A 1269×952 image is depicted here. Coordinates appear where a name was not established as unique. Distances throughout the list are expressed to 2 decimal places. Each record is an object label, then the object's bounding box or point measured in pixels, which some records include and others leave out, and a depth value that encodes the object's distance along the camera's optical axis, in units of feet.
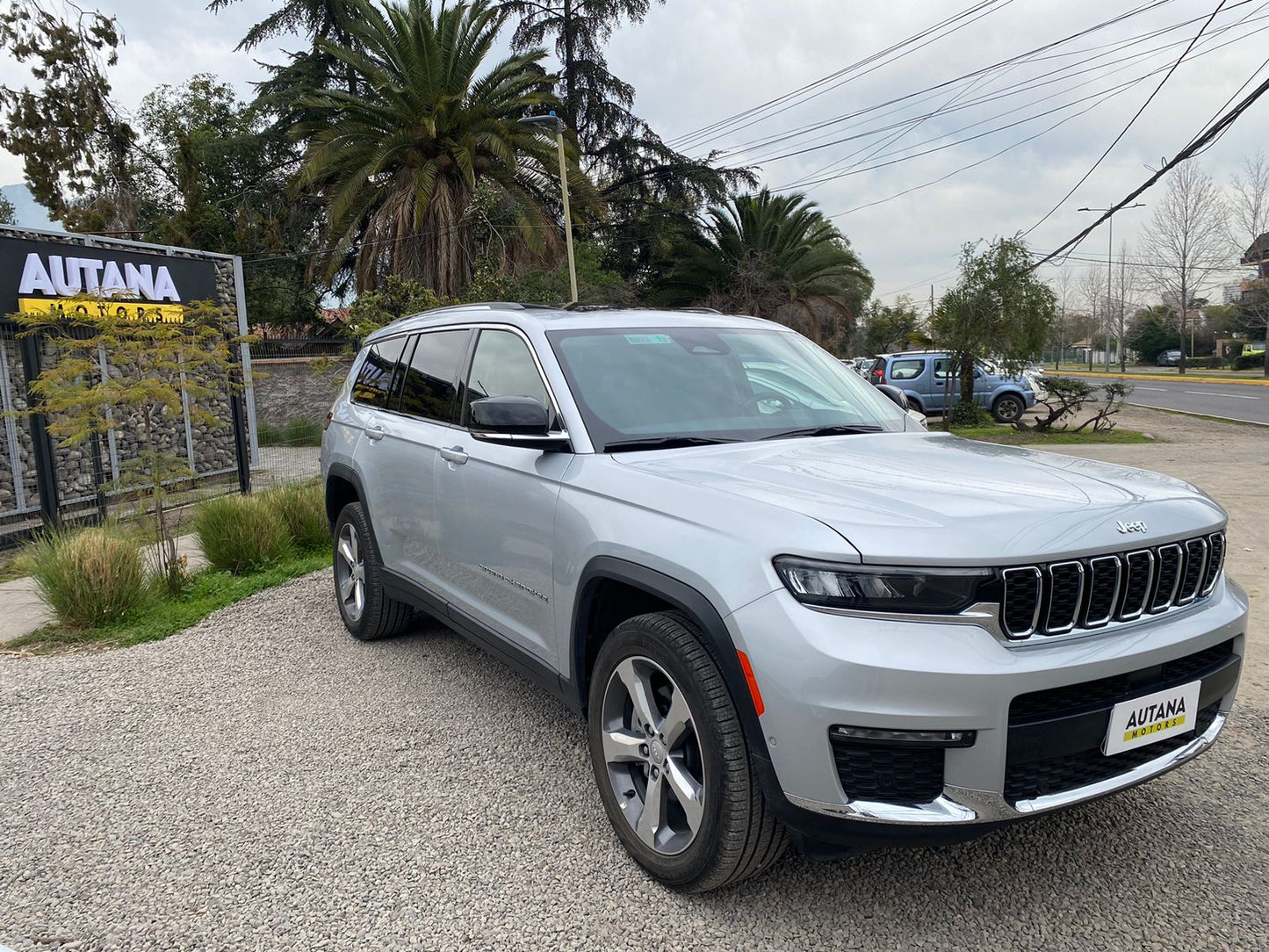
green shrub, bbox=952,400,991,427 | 65.62
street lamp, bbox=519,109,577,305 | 60.13
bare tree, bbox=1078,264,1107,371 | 238.25
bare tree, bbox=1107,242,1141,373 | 195.83
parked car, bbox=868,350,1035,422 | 68.13
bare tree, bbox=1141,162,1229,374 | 157.48
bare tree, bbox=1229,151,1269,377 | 148.54
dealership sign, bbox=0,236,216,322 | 35.40
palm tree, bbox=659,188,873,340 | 96.68
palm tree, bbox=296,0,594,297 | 66.90
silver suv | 7.34
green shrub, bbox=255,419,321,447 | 52.21
